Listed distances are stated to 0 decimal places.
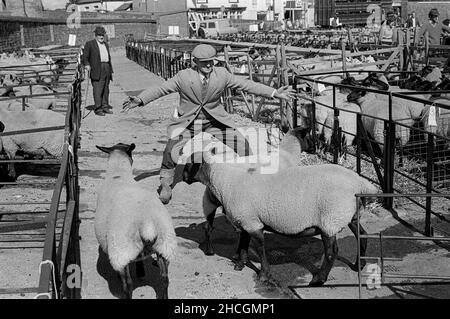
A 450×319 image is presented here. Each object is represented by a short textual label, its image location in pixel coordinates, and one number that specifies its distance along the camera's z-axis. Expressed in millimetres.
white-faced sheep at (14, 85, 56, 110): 12781
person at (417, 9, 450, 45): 16047
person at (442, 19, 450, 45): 18361
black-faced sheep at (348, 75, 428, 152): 9203
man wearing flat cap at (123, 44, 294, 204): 6781
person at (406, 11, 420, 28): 35188
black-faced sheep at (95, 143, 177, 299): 4691
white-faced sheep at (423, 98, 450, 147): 8591
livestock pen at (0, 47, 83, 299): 3783
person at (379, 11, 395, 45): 23469
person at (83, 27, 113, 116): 14625
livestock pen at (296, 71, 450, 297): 6660
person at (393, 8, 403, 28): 31773
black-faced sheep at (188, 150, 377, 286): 5191
